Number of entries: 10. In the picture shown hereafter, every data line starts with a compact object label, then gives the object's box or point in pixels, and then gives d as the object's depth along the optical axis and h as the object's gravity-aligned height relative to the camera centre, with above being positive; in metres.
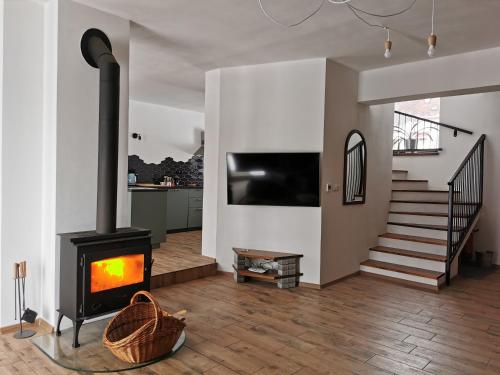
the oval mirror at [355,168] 4.97 +0.17
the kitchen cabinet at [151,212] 5.54 -0.52
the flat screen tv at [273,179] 4.58 +0.01
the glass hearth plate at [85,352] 2.62 -1.29
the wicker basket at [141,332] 2.57 -1.10
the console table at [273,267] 4.54 -1.06
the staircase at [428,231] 4.85 -0.68
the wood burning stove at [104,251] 2.84 -0.58
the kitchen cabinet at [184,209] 7.24 -0.61
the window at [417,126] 7.08 +1.07
